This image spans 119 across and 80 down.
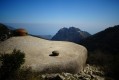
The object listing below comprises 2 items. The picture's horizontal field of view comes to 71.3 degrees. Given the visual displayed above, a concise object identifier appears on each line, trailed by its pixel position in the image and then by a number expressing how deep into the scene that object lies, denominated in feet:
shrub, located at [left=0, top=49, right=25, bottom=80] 15.60
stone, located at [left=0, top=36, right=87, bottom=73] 18.91
